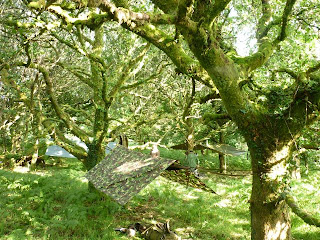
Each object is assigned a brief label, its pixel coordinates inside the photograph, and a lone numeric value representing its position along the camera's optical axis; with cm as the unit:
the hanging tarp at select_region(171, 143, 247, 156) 1339
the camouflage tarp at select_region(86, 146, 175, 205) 539
